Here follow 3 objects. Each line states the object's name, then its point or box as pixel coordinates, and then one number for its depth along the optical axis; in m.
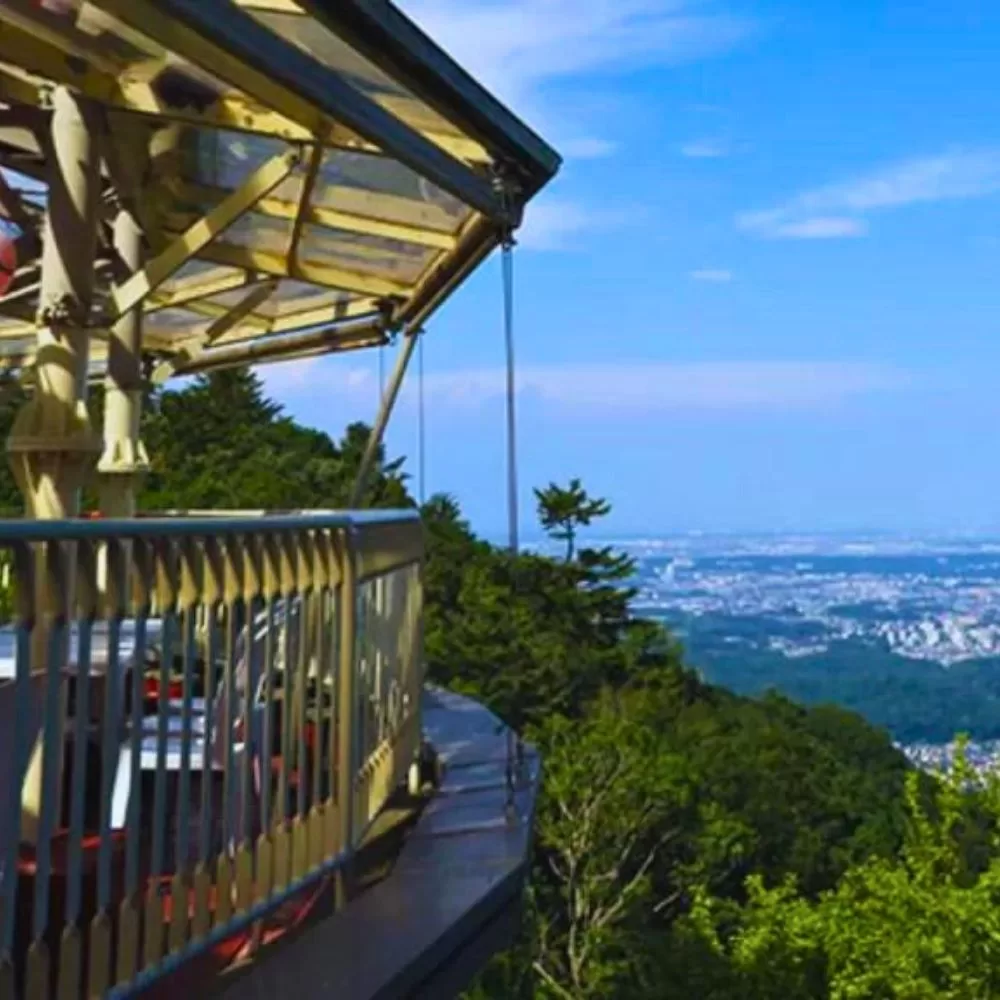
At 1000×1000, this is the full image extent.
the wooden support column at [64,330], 4.71
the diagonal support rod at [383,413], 6.42
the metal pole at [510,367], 4.61
